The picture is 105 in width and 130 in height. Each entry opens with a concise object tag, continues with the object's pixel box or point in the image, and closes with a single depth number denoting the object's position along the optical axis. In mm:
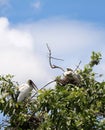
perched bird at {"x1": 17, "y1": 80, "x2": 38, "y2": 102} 22125
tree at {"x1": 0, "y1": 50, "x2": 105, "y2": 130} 18859
